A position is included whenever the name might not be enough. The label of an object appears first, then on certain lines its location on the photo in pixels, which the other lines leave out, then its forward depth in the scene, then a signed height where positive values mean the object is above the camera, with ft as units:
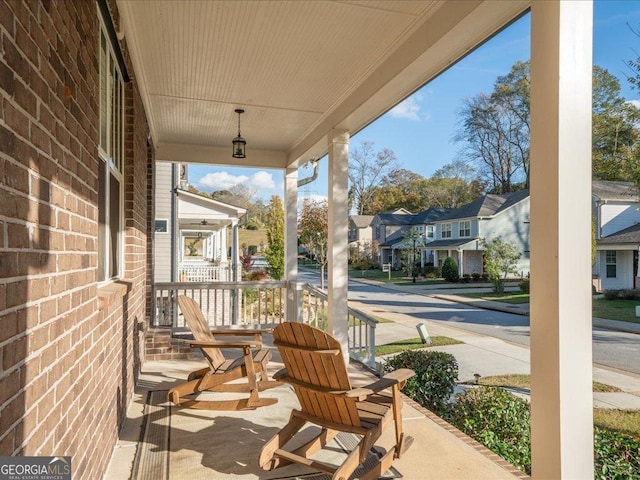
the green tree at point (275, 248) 46.73 +0.36
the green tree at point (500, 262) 54.49 -1.41
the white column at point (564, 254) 6.06 -0.05
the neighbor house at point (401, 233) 86.58 +3.85
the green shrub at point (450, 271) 74.25 -3.39
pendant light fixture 18.20 +4.32
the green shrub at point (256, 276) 42.98 -2.42
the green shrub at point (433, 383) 13.60 -4.09
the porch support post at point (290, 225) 23.24 +1.39
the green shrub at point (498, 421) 10.44 -4.48
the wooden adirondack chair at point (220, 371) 11.55 -3.35
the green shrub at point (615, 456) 9.27 -4.57
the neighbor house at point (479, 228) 61.41 +3.60
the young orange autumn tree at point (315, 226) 61.77 +3.52
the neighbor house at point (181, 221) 28.78 +2.89
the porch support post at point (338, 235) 16.53 +0.61
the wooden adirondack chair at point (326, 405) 8.04 -3.00
